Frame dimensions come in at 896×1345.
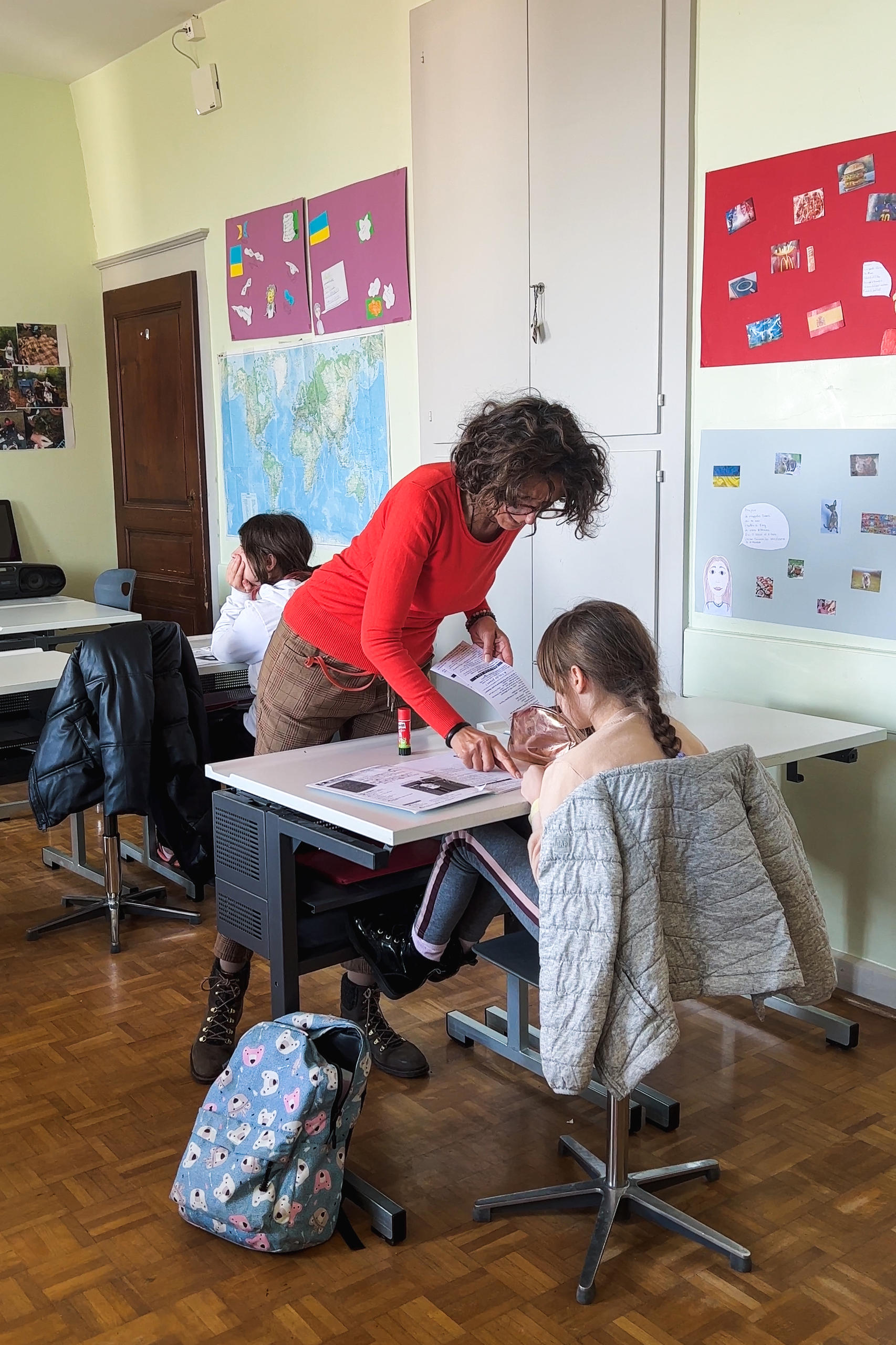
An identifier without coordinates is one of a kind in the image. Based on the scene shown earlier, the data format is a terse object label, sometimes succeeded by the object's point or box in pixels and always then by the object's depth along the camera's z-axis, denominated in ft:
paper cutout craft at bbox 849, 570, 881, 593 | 9.45
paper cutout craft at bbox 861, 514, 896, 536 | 9.30
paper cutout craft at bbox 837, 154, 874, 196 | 9.06
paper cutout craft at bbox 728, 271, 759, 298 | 9.98
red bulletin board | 9.12
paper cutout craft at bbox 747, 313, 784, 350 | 9.85
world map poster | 14.66
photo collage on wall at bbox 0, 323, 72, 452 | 19.62
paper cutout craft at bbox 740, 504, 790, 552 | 10.07
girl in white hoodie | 11.07
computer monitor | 19.38
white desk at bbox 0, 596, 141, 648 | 15.10
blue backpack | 6.57
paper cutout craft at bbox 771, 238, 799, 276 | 9.64
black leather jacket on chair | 10.53
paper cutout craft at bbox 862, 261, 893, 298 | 9.05
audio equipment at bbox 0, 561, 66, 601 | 17.69
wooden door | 18.19
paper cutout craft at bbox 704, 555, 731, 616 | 10.59
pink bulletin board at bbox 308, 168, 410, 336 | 13.83
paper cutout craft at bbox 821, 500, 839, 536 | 9.66
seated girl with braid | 6.19
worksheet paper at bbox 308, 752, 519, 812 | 6.81
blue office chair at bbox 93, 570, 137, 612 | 17.26
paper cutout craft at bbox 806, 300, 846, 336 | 9.39
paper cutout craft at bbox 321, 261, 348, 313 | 14.71
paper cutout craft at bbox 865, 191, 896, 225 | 8.96
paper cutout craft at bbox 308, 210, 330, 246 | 14.83
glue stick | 7.98
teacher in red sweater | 7.32
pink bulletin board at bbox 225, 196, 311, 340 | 15.39
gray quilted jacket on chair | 5.70
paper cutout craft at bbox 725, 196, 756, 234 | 9.93
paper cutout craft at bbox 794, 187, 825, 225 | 9.42
